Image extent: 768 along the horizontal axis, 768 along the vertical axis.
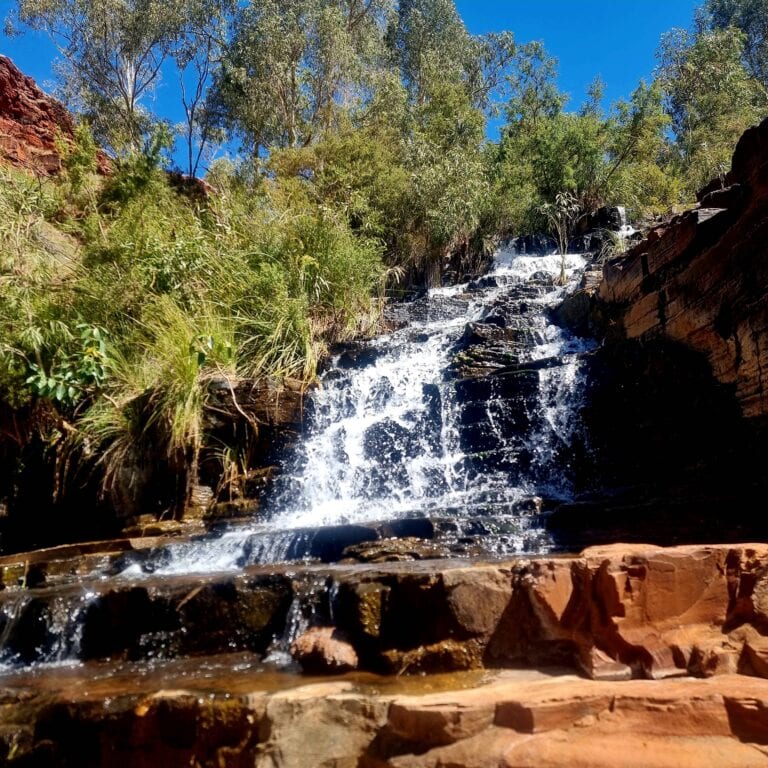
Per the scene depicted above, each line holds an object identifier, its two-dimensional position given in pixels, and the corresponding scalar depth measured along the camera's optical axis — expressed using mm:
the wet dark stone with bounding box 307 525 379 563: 4766
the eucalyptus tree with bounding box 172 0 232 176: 16672
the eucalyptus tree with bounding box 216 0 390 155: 17156
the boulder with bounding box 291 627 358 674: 2928
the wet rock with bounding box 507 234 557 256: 14195
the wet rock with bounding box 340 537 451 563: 4484
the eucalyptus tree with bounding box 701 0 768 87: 22891
